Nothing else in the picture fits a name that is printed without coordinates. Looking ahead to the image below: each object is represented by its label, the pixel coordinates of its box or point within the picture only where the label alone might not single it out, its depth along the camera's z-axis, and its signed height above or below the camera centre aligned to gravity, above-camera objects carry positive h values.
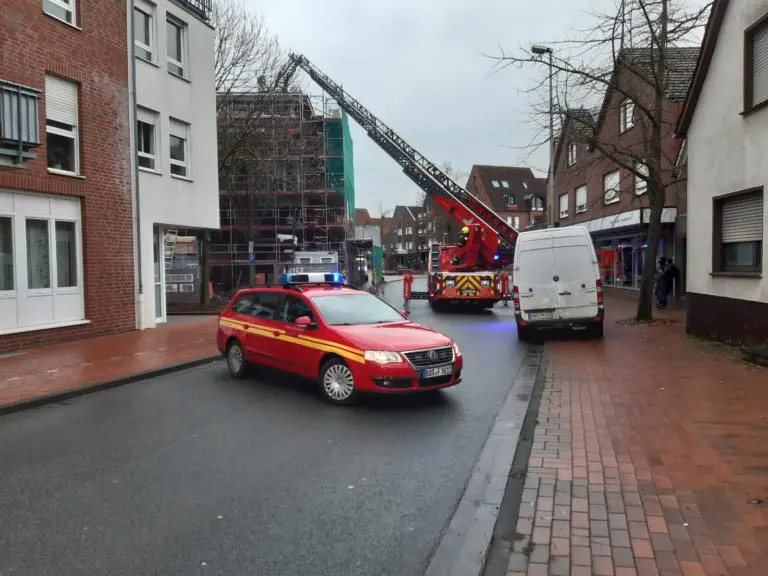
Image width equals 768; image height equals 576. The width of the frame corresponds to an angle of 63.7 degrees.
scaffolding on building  26.08 +4.15
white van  12.89 -0.36
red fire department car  7.19 -0.93
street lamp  14.76 +4.39
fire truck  21.20 +0.87
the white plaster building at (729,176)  9.98 +1.54
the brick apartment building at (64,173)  11.59 +2.02
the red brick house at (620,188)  15.58 +3.20
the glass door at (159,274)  17.45 -0.12
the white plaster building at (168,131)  15.55 +3.83
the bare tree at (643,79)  13.77 +4.40
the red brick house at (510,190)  69.69 +8.87
